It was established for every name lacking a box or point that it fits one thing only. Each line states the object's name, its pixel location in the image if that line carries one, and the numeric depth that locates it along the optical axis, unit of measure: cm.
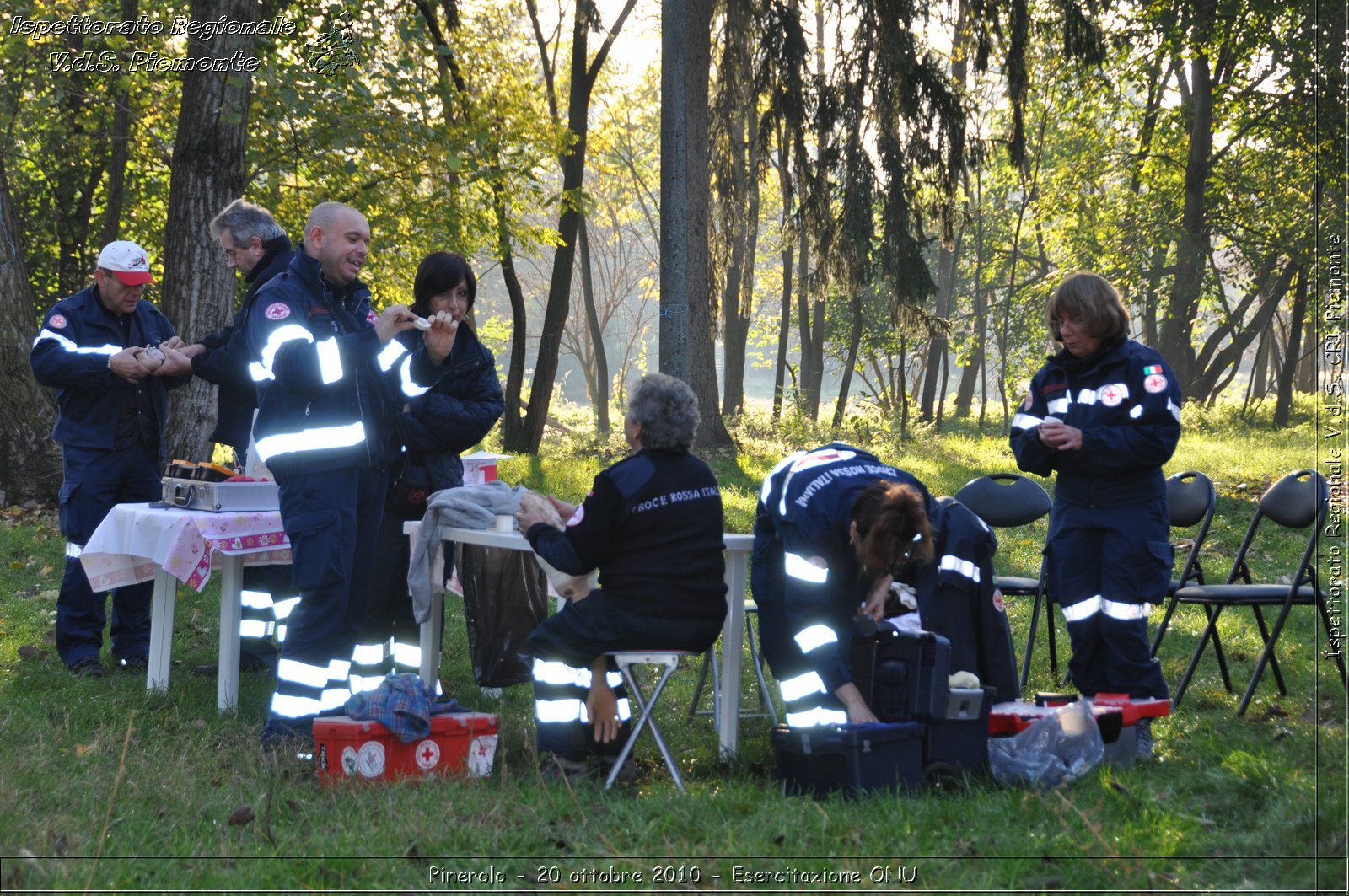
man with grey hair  1136
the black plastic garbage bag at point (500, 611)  1106
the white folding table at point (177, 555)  1059
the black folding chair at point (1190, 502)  1216
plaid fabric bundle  883
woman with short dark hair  1040
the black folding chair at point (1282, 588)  1062
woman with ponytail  855
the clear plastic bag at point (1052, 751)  862
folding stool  873
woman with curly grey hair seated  887
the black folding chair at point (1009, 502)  1260
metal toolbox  1100
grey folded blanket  1023
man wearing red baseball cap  1210
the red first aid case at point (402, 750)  873
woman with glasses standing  1000
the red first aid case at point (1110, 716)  896
